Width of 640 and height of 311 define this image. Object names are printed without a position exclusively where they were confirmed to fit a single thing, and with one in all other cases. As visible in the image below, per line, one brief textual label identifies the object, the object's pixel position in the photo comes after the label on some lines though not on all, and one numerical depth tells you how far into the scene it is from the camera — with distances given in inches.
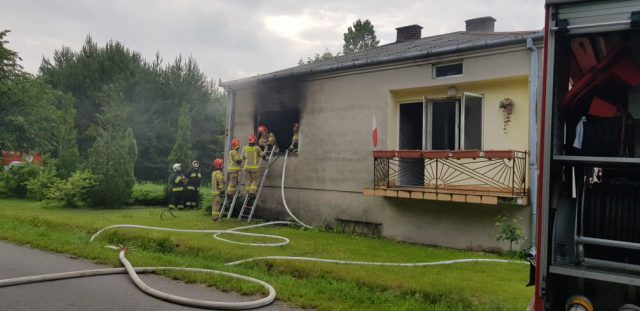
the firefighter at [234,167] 504.1
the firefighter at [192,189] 636.7
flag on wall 426.9
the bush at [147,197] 707.4
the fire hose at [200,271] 198.5
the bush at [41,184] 684.0
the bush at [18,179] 763.4
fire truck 108.0
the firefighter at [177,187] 614.5
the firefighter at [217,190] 511.5
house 356.2
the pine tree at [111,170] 640.4
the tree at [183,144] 1109.7
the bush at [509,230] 326.7
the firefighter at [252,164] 496.1
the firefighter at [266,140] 517.3
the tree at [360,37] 1665.8
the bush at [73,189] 621.0
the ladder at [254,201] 496.3
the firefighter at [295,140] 500.7
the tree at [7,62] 826.8
